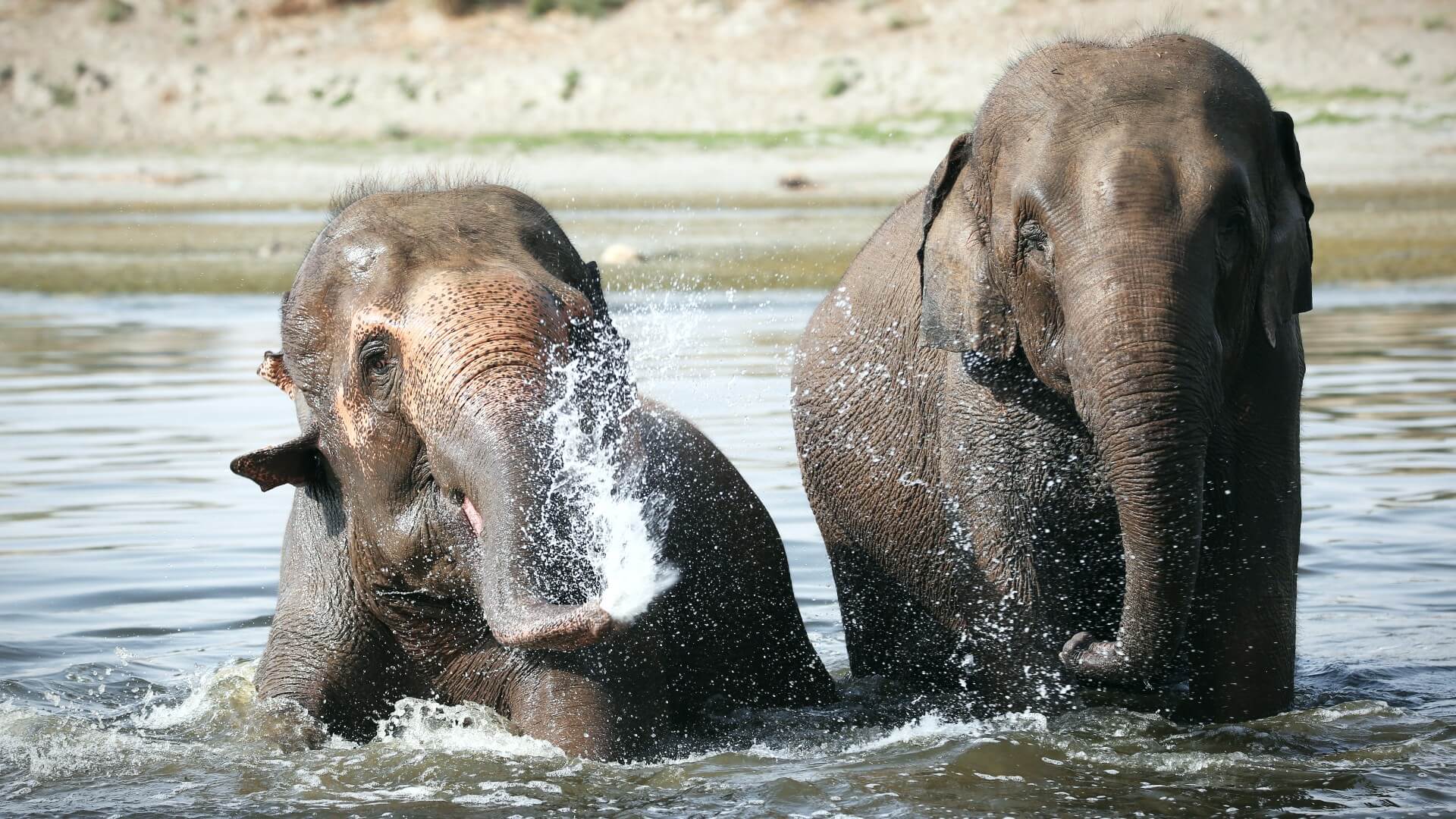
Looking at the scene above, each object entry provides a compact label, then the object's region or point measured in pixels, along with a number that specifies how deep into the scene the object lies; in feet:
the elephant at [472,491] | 30.04
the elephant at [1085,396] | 33.63
